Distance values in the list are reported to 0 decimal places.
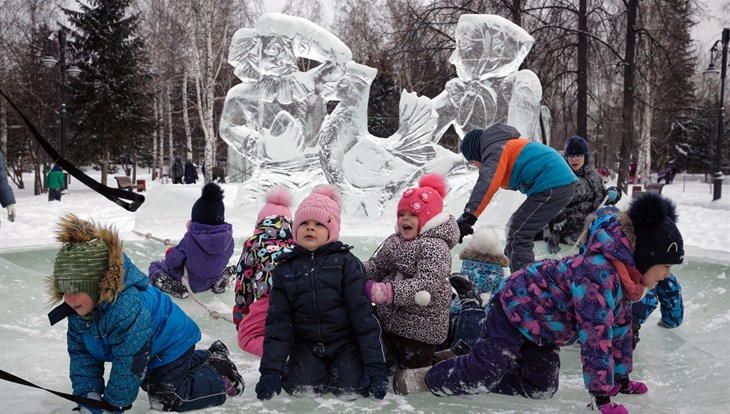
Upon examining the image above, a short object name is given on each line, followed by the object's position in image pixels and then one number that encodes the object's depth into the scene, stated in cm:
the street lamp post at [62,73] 1536
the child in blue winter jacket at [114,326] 225
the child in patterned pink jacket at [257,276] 353
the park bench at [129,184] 2091
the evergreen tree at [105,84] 2289
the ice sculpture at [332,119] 938
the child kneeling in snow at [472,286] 335
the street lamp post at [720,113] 1500
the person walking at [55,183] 1628
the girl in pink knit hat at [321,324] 279
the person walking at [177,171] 2441
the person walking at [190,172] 2244
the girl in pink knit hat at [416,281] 293
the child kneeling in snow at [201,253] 459
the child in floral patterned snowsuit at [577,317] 245
